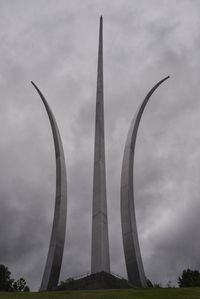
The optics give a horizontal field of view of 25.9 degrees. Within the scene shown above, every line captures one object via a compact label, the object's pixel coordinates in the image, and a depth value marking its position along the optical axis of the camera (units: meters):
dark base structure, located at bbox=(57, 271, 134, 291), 24.86
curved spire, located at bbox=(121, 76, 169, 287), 25.83
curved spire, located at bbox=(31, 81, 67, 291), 27.17
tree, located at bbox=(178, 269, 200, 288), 53.74
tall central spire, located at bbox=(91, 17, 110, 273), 27.08
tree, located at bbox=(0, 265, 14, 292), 56.28
